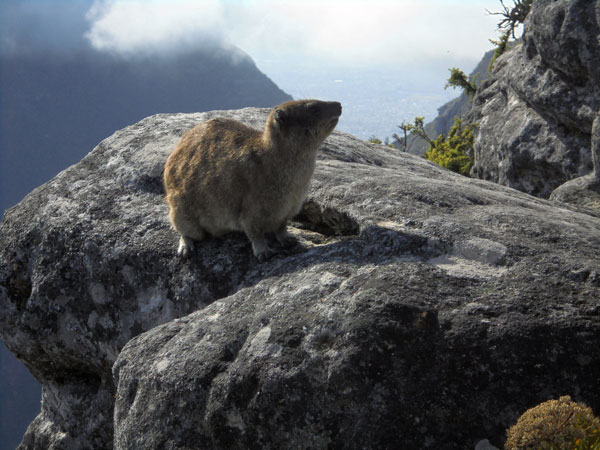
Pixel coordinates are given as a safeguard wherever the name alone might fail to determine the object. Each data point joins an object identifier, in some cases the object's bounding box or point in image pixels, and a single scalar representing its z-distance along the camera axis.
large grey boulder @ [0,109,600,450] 3.63
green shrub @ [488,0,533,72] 18.72
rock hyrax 5.88
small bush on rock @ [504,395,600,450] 2.64
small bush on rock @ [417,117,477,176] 17.39
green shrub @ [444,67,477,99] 21.45
